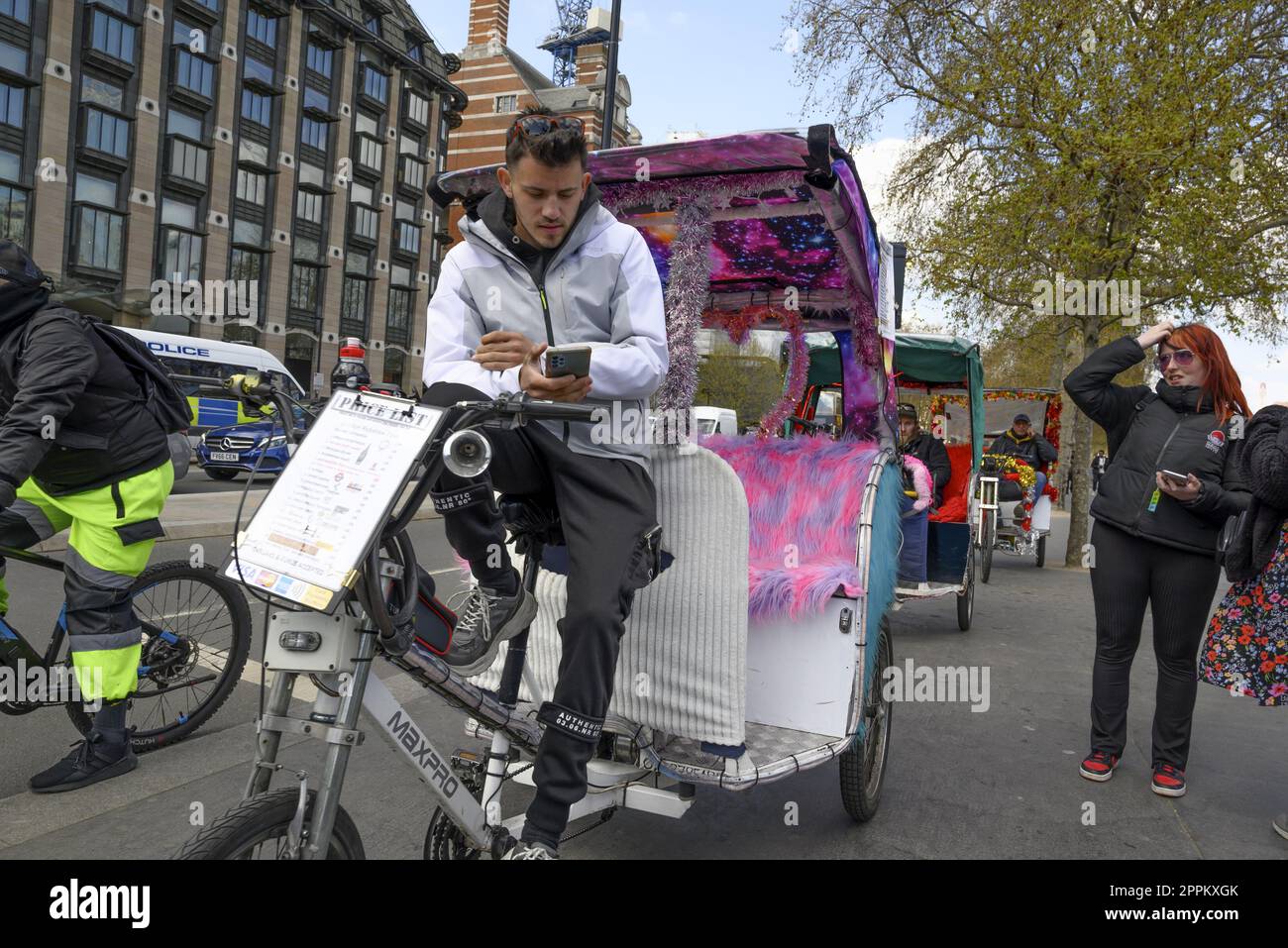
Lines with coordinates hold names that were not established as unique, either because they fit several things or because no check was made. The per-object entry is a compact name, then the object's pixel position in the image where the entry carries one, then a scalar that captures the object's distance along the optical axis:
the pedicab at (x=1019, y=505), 12.73
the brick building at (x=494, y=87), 62.22
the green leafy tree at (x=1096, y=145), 12.09
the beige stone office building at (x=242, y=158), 29.45
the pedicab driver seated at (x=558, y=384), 2.38
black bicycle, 4.09
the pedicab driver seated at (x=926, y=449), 9.51
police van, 21.27
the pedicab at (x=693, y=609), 1.96
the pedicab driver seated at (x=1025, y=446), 13.27
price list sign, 1.84
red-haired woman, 4.32
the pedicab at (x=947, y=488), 7.80
